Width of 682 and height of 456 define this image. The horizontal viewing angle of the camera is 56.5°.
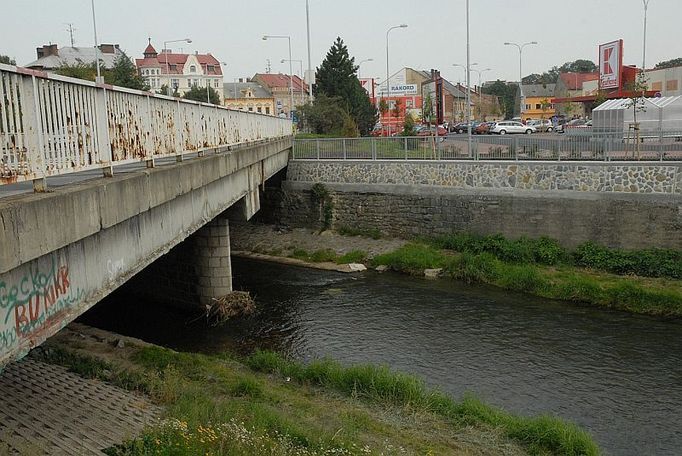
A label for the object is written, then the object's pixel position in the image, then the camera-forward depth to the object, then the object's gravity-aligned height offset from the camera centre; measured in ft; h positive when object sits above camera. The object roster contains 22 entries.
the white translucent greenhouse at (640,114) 107.14 +1.27
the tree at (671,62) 412.89 +38.36
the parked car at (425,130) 166.14 -0.19
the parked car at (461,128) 204.80 -0.02
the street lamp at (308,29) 145.61 +23.89
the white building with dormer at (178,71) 370.53 +40.12
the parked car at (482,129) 191.72 -0.52
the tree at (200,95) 262.71 +18.14
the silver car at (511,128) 179.11 -0.64
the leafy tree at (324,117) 162.61 +4.04
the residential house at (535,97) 368.42 +17.41
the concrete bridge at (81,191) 18.63 -1.86
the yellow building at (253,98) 361.10 +21.66
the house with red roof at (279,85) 386.32 +31.13
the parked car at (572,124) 180.28 -0.22
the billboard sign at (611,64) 155.74 +14.51
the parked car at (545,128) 186.70 -0.91
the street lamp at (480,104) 378.77 +14.17
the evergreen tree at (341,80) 188.03 +15.50
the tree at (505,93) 439.51 +24.90
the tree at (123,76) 168.96 +17.79
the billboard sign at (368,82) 266.34 +20.78
